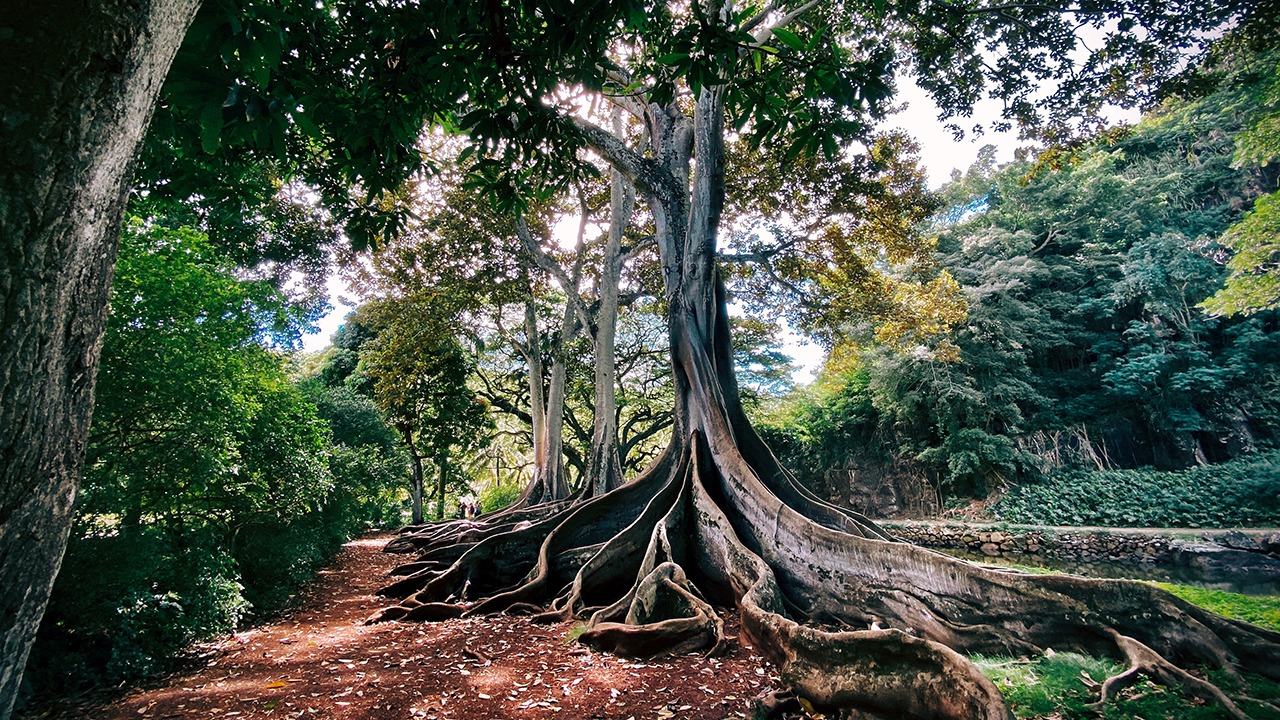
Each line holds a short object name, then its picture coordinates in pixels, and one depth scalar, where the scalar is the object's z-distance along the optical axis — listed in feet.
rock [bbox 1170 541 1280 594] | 29.76
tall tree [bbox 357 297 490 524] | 42.78
